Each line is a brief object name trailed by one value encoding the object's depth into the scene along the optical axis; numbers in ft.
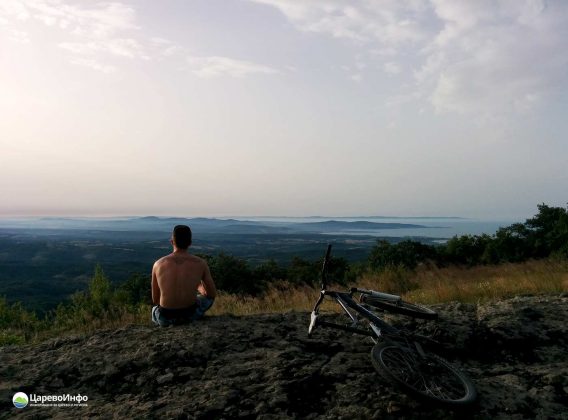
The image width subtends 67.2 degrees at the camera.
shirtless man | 20.81
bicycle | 13.14
